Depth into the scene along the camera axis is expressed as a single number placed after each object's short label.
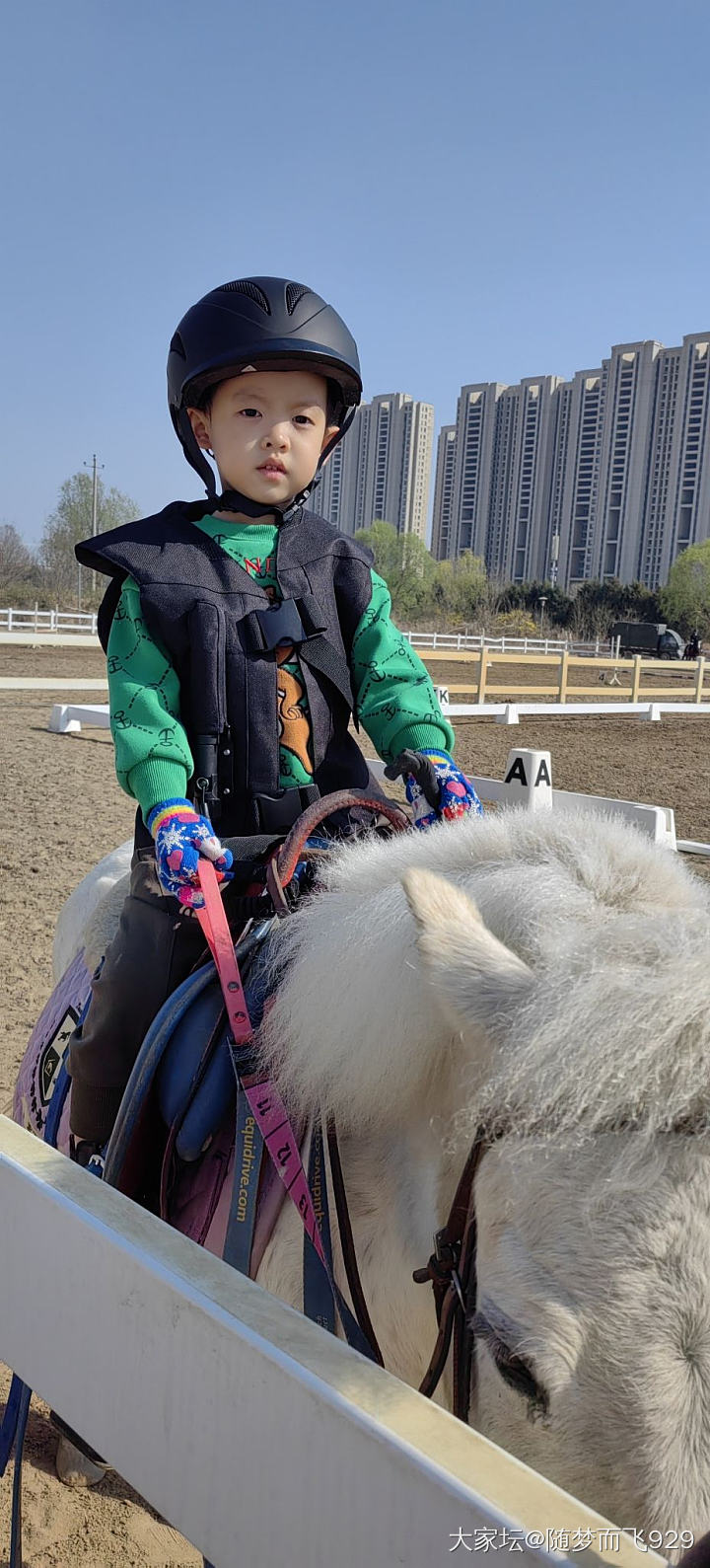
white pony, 0.94
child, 1.77
